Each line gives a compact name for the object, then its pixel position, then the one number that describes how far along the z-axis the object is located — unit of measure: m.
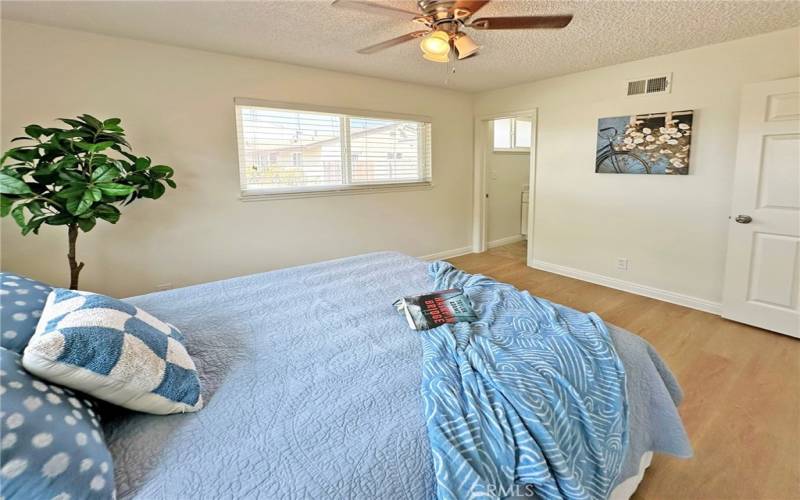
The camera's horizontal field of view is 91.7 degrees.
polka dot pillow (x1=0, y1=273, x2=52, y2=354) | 1.02
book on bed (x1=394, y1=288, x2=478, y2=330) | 1.64
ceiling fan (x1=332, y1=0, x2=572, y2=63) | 2.03
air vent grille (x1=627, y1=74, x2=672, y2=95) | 3.48
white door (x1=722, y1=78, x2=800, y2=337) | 2.81
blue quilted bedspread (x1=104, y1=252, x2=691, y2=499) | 0.88
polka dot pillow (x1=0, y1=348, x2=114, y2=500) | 0.70
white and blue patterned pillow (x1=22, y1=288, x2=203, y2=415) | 0.92
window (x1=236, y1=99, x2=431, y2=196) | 3.65
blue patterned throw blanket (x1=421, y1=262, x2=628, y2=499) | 0.97
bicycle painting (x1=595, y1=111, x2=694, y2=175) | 3.42
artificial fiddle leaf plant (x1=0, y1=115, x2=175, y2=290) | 2.25
